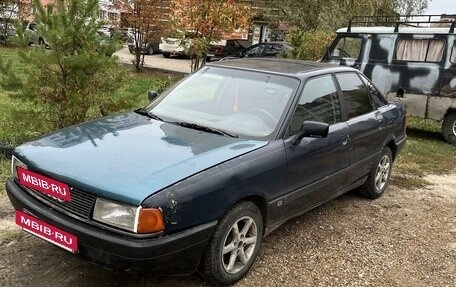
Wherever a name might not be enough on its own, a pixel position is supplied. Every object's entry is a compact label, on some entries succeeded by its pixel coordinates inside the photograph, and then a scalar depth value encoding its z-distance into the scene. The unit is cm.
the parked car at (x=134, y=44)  1652
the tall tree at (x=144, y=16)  1560
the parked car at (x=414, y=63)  870
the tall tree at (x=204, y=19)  1383
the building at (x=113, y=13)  1572
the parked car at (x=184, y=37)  1400
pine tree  533
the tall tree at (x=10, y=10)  2092
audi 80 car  280
